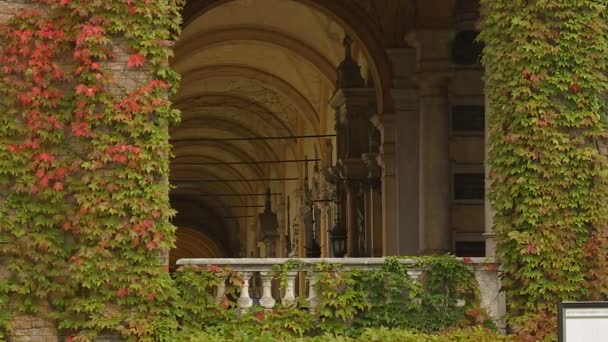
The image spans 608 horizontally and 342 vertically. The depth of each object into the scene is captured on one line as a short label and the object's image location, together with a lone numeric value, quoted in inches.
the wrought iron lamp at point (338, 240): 1159.6
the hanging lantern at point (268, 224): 1807.3
